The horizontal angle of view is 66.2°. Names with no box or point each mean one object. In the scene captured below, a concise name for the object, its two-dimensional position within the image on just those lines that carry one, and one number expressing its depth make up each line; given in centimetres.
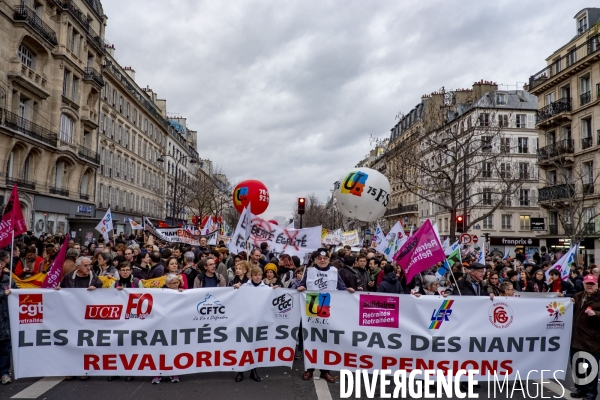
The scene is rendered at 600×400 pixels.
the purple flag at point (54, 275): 663
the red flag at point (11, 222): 738
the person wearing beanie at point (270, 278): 750
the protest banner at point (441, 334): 635
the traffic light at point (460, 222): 2212
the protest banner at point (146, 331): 621
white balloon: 1628
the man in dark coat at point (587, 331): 597
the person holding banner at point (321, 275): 714
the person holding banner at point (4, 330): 606
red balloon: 1716
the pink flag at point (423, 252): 712
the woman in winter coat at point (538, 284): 988
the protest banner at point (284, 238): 1320
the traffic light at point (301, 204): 2205
